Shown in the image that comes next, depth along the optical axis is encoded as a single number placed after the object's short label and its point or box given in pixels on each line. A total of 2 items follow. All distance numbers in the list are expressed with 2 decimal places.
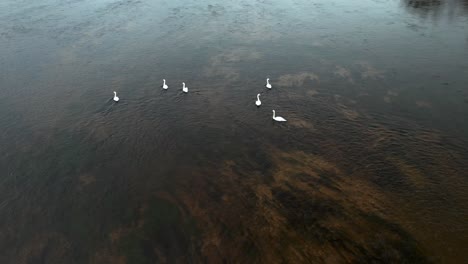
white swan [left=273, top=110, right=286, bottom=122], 24.33
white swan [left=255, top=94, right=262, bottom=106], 26.33
